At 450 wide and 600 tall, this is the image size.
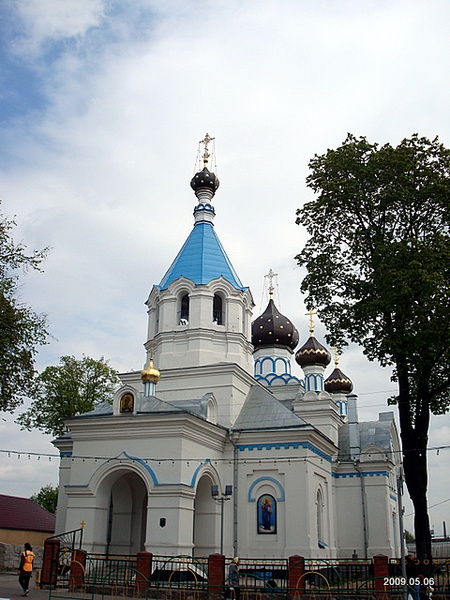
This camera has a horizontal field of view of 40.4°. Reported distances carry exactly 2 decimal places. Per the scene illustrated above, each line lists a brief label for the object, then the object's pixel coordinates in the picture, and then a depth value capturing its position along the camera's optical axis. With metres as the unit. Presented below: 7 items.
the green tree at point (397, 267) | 12.65
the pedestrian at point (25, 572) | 12.00
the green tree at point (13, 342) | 14.18
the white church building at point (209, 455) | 16.25
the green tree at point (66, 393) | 26.61
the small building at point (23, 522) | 21.03
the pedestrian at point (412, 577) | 10.36
